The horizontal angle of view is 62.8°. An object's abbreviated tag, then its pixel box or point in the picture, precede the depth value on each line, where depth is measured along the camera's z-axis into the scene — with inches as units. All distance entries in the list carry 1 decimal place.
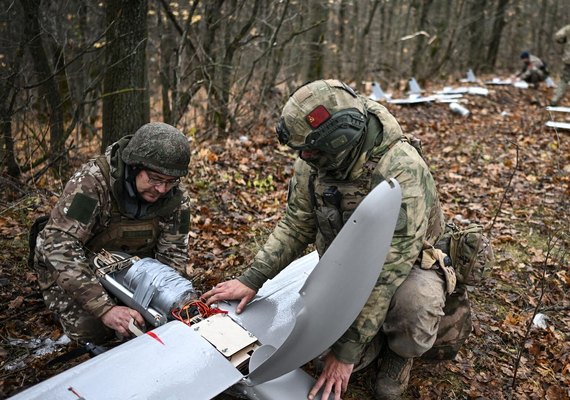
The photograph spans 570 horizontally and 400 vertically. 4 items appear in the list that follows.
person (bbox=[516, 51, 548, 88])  608.7
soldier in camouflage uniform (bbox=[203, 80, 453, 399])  90.7
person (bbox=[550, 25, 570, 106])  461.7
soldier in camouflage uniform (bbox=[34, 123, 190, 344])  107.3
